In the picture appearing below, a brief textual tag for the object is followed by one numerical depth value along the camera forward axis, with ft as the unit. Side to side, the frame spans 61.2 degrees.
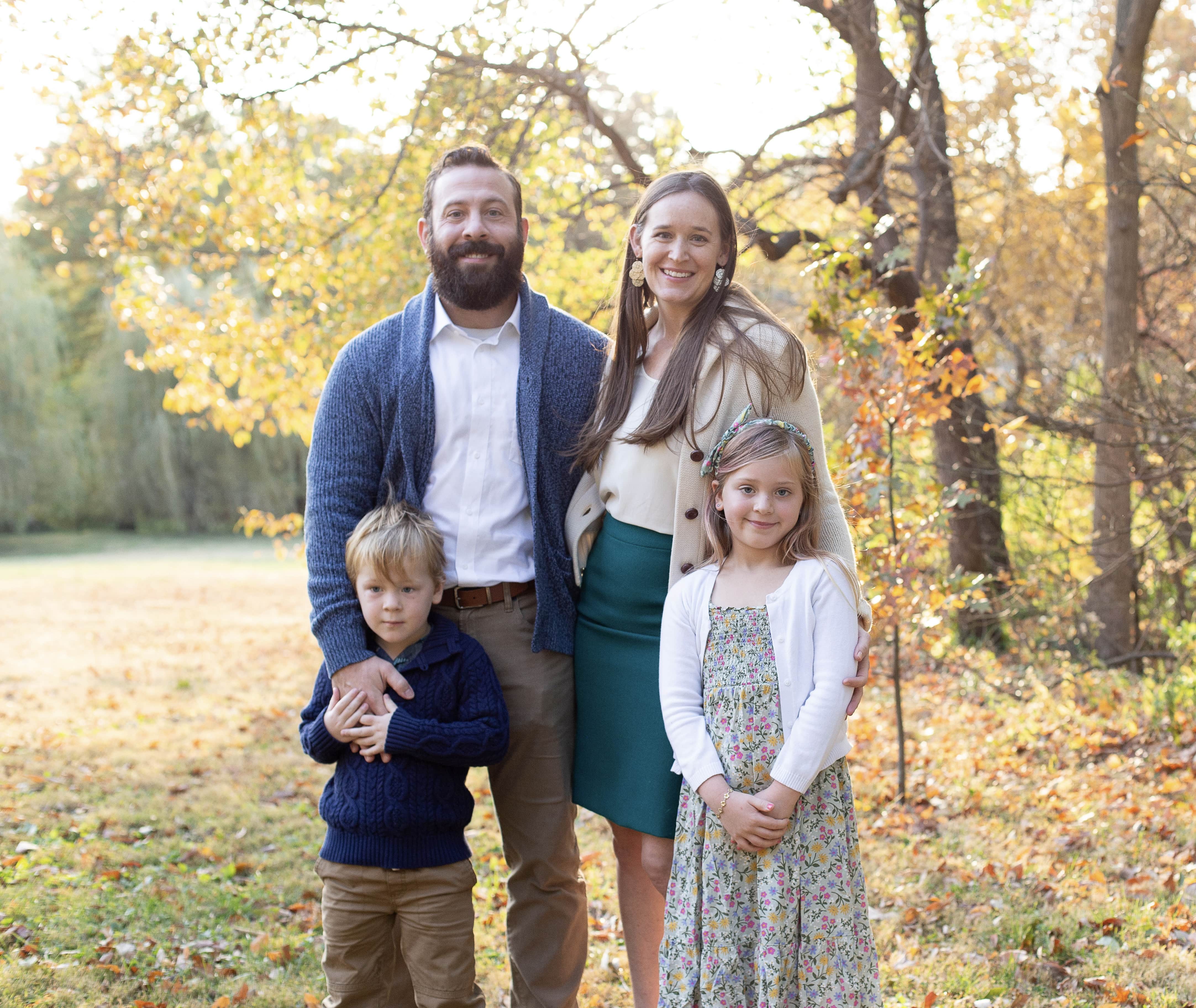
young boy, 7.66
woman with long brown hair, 7.79
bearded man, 8.38
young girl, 6.86
